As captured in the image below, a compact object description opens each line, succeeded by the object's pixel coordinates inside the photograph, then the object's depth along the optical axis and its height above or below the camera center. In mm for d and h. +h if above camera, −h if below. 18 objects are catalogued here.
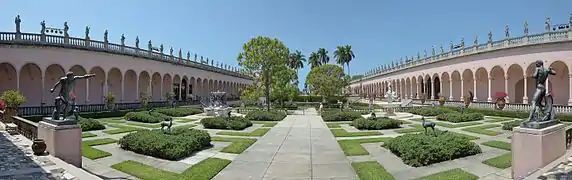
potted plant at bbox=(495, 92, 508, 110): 31053 -1018
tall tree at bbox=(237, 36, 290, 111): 37531 +3739
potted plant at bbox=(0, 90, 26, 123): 20372 -436
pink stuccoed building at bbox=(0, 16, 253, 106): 28016 +2507
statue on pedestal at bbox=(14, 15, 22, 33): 27594 +5547
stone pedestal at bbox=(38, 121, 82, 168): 10094 -1396
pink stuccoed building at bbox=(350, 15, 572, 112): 32388 +2743
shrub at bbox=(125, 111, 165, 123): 25384 -1746
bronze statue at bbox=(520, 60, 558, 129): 8469 -295
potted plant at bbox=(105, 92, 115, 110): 31250 -729
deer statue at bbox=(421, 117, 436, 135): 12973 -1213
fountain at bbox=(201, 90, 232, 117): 32812 -1265
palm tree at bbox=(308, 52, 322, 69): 97625 +8825
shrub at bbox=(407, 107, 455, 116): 30594 -1678
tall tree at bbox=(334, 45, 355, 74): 92188 +9745
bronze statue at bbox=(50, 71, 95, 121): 10664 -134
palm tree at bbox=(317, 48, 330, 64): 98050 +9952
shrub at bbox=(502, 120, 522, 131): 18470 -1788
